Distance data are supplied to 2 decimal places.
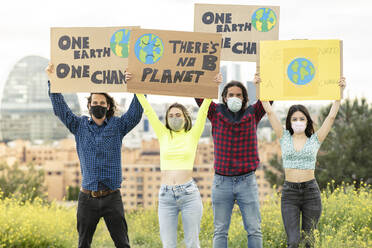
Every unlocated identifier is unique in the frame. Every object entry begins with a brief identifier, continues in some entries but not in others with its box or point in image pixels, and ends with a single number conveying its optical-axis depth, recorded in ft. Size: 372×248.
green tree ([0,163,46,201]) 234.17
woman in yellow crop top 34.96
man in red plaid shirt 36.42
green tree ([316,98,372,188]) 132.46
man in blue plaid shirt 36.35
